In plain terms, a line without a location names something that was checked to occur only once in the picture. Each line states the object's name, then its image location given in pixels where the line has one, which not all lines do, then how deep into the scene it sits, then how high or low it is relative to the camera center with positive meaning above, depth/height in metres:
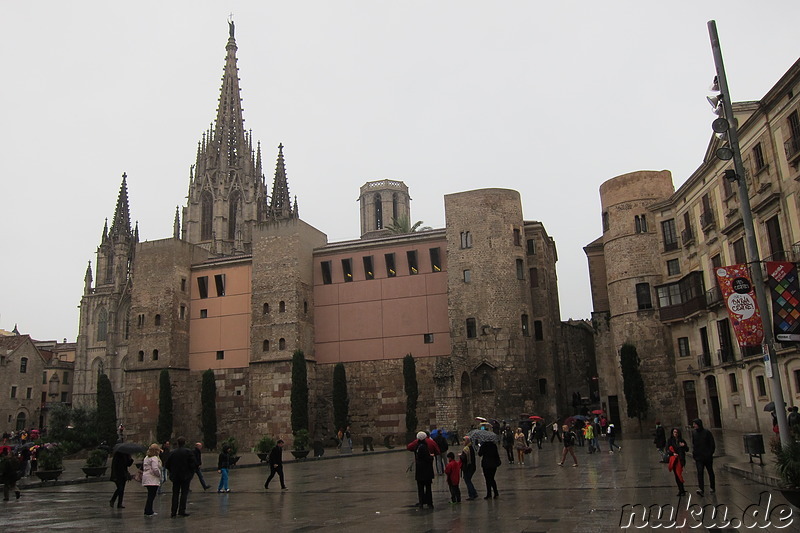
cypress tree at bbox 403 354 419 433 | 40.50 +1.24
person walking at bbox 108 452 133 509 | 15.34 -1.03
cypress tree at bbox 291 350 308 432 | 41.72 +1.49
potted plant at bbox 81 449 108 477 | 25.44 -1.44
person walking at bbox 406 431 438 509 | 13.10 -1.08
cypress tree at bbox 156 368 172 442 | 45.38 +0.82
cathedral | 40.66 +5.83
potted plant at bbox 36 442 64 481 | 23.67 -1.28
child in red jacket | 13.37 -1.33
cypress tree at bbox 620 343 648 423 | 38.22 +0.64
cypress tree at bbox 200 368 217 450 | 44.81 +0.78
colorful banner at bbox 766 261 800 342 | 16.70 +2.28
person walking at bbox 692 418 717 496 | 13.08 -1.11
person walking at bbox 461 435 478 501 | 14.17 -1.29
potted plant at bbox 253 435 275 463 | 29.84 -1.29
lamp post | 14.41 +2.82
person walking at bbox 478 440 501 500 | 14.10 -1.21
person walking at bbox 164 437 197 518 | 13.50 -1.00
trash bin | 15.46 -1.25
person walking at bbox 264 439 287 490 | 19.09 -1.27
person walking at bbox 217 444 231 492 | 18.77 -1.29
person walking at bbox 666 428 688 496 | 12.81 -1.27
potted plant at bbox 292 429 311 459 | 31.95 -1.37
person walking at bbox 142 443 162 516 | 13.84 -1.03
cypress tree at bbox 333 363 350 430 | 42.66 +0.94
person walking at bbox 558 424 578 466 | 21.25 -1.30
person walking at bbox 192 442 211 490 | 17.85 -0.91
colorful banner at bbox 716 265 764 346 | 15.66 +1.92
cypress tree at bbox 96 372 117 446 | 48.91 +1.02
